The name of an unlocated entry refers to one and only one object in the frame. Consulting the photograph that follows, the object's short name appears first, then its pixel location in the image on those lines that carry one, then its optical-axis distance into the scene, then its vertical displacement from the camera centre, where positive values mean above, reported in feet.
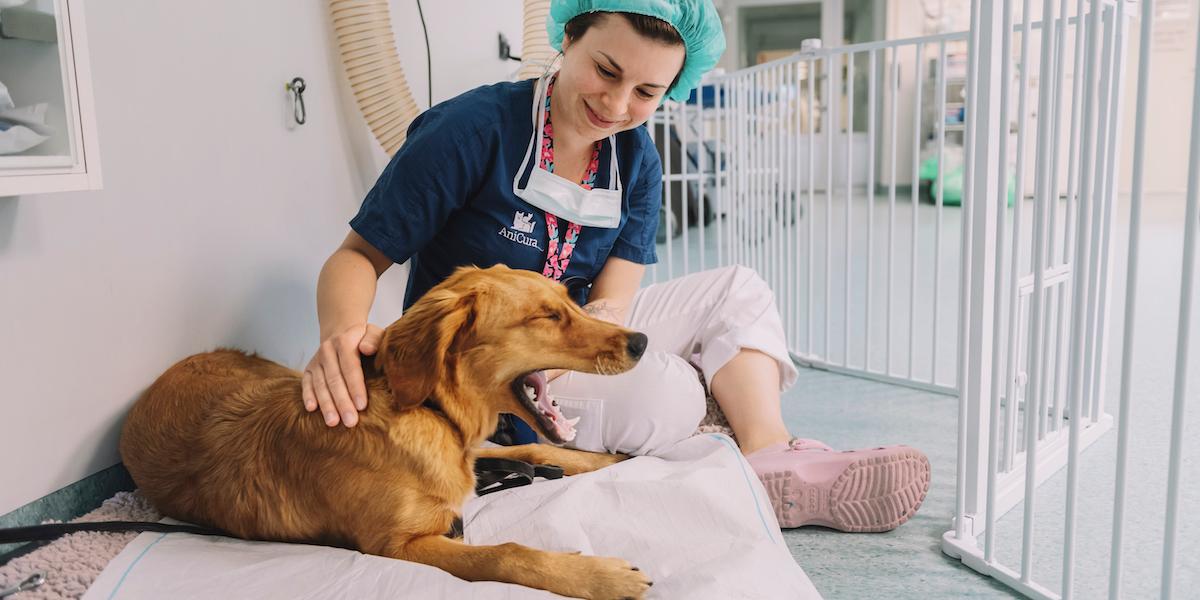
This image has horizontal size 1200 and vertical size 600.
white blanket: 3.42 -1.75
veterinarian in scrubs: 4.67 -0.38
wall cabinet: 3.48 +0.33
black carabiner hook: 5.95 +0.51
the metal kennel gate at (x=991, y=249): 4.58 -0.75
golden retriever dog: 3.56 -1.21
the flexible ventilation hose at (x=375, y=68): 6.20 +0.75
